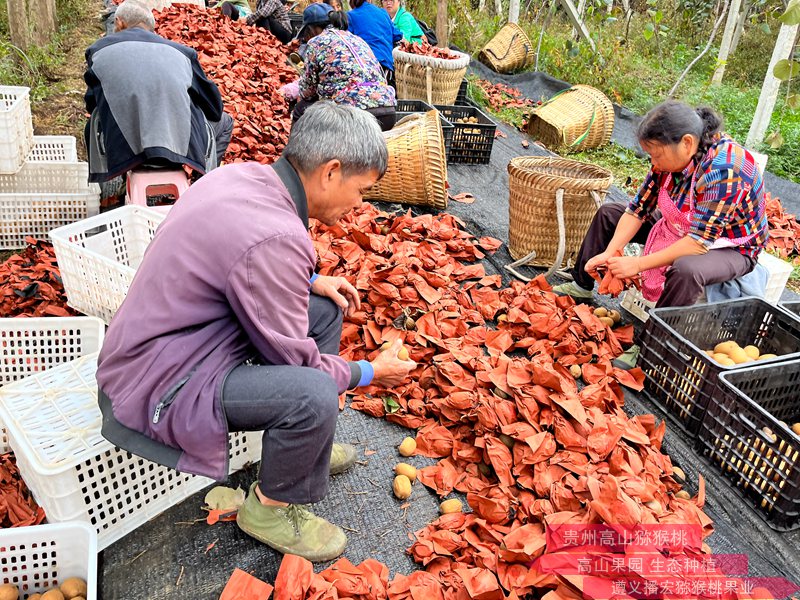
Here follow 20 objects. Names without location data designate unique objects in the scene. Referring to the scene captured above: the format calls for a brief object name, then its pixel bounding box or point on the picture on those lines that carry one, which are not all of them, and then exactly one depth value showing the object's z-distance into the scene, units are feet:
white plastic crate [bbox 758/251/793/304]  10.47
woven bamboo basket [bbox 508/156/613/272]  11.13
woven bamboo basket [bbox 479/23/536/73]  29.68
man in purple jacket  4.86
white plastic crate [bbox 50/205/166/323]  8.00
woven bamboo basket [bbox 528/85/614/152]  20.97
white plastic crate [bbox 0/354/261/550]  5.44
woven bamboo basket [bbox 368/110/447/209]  13.23
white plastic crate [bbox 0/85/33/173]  10.37
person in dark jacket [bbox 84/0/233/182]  9.65
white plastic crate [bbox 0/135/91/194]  11.71
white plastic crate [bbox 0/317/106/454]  7.53
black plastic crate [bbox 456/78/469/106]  22.56
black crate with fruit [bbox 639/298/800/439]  7.96
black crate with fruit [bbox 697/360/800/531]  6.68
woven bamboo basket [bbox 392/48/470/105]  18.94
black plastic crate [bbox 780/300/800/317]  9.53
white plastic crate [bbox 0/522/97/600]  5.33
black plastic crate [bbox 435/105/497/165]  16.81
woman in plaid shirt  8.62
